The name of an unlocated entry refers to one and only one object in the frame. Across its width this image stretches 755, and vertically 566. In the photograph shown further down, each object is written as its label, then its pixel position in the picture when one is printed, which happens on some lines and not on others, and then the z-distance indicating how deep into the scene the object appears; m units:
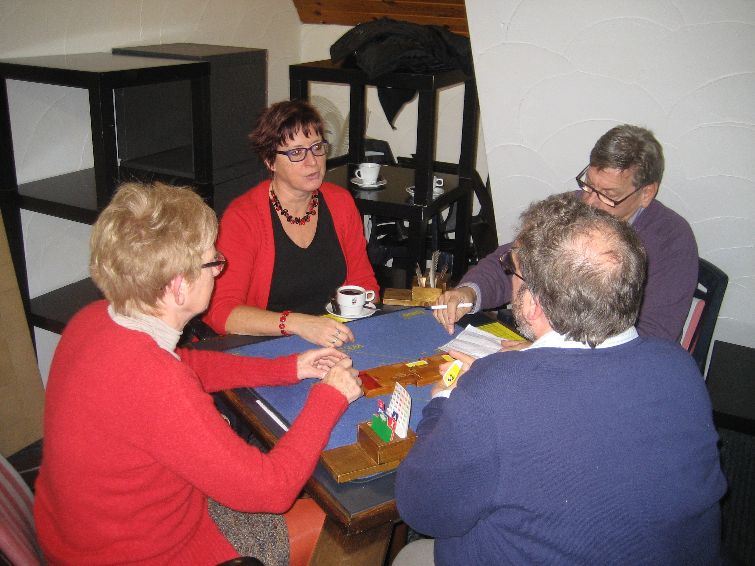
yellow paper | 1.79
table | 1.15
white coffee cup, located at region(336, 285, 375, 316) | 1.85
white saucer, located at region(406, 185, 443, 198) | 2.68
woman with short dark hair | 2.03
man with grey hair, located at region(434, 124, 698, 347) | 1.96
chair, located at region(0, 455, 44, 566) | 1.08
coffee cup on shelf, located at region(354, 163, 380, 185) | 2.75
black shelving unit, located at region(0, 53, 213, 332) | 2.02
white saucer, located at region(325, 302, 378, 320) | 1.86
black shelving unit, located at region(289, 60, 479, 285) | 2.43
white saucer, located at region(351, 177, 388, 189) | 2.74
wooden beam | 3.25
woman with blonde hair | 1.12
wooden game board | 1.46
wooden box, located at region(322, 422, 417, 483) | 1.21
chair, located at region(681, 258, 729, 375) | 2.07
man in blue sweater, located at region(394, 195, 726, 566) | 0.97
